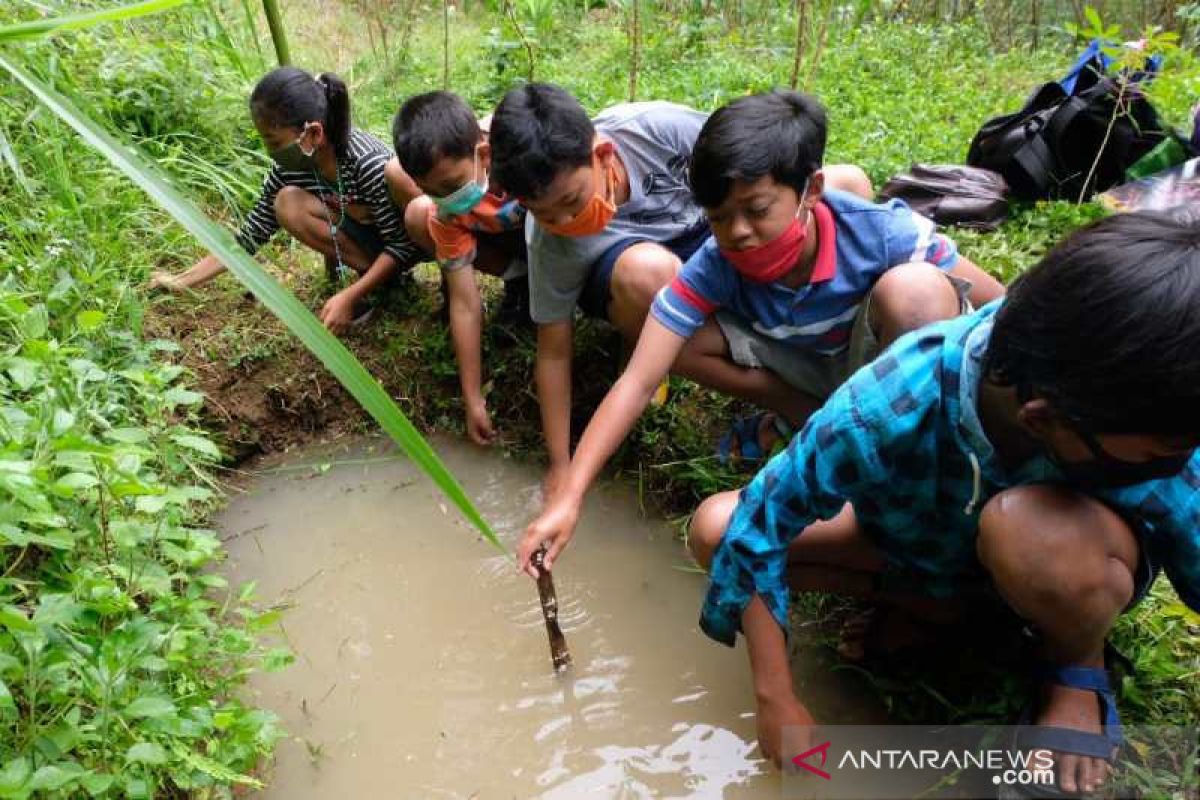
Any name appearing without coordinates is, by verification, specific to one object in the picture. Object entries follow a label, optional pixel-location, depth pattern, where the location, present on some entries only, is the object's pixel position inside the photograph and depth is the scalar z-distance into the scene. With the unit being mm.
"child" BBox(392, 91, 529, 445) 2270
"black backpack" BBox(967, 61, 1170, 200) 2854
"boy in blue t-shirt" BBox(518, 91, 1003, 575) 1710
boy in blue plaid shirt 1000
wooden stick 1739
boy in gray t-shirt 1985
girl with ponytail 2666
